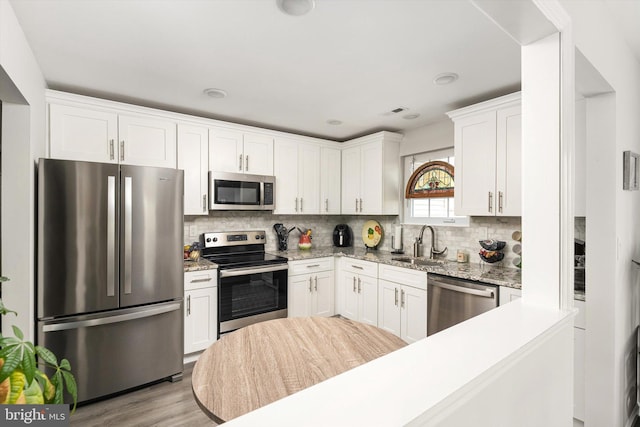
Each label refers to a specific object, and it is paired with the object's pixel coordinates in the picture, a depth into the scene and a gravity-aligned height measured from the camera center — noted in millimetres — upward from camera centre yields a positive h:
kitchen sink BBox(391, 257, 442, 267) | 3145 -508
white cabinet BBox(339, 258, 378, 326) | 3434 -882
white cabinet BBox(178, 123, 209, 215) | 3125 +478
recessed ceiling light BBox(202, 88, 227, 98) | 2686 +1028
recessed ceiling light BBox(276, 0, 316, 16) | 1551 +1024
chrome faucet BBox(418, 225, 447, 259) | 3472 -394
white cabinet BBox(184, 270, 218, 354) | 2822 -888
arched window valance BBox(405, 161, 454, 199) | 3502 +362
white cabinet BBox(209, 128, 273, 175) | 3330 +663
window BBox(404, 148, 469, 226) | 3500 +81
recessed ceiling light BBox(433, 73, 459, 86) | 2357 +1019
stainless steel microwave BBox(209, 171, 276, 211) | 3299 +228
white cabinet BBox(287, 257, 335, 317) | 3484 -867
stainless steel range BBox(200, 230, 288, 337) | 3012 -682
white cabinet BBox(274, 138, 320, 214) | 3797 +445
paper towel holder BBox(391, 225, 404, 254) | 3840 -359
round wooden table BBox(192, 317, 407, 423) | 1055 -607
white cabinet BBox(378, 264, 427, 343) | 2936 -876
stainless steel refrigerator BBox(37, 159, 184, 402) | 2111 -431
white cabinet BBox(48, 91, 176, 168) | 2514 +671
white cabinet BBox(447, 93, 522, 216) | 2592 +477
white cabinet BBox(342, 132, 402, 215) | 3824 +470
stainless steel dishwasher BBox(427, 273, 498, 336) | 2410 -704
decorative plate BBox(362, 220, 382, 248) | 4105 -279
